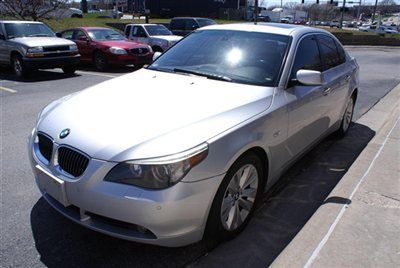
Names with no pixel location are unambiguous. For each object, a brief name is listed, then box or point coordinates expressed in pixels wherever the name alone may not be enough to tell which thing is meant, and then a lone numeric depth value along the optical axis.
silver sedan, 2.63
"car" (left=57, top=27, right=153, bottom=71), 13.35
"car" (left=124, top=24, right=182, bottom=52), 15.75
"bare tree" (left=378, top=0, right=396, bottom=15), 119.04
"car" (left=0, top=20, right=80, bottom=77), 11.46
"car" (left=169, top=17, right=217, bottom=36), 19.98
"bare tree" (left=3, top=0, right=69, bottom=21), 21.81
